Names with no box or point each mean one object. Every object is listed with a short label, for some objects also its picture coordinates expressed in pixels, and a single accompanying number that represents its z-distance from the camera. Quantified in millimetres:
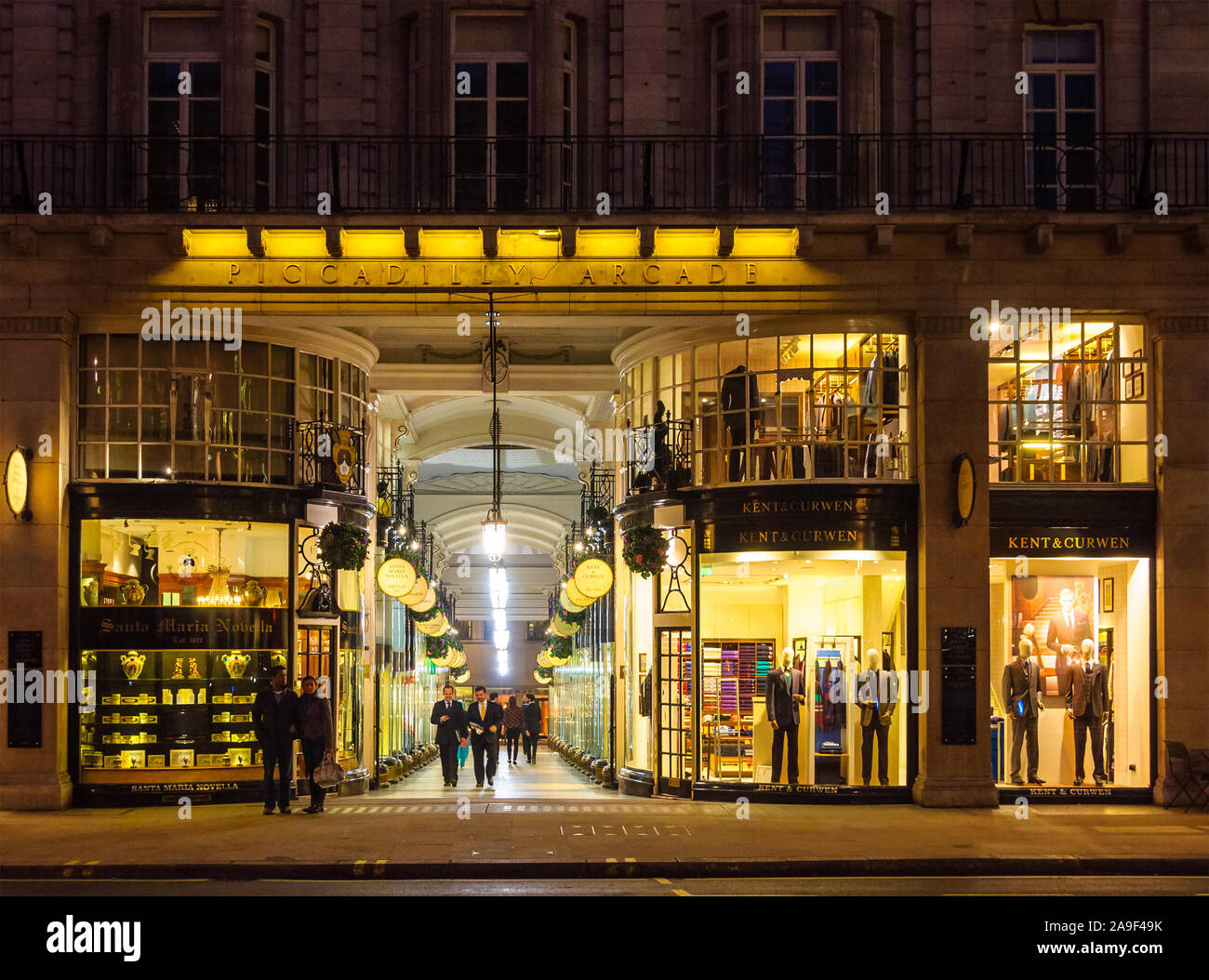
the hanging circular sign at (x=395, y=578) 23266
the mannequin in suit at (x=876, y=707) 20453
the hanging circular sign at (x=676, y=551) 21359
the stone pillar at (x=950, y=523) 19797
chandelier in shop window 20625
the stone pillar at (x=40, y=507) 19609
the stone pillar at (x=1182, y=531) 19781
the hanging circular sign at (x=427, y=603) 27611
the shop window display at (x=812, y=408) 20312
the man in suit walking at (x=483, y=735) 25281
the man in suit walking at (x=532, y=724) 42062
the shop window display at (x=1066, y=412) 20328
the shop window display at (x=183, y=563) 20266
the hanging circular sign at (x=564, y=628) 35438
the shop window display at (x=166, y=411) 20328
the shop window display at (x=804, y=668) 20594
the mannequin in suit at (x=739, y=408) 20656
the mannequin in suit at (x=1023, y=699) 20188
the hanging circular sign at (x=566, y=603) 28284
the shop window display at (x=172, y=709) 20094
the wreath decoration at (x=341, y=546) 20969
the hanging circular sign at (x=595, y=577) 23031
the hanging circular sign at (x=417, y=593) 24548
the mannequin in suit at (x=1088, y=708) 20266
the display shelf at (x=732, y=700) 21141
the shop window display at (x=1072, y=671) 20219
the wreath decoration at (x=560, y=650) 40875
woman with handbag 19109
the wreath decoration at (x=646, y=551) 21000
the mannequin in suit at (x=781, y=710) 20578
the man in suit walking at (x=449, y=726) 24891
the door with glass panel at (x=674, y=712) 21391
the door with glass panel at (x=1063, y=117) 20797
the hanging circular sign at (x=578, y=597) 24123
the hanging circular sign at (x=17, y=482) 19562
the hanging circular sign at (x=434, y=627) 34031
